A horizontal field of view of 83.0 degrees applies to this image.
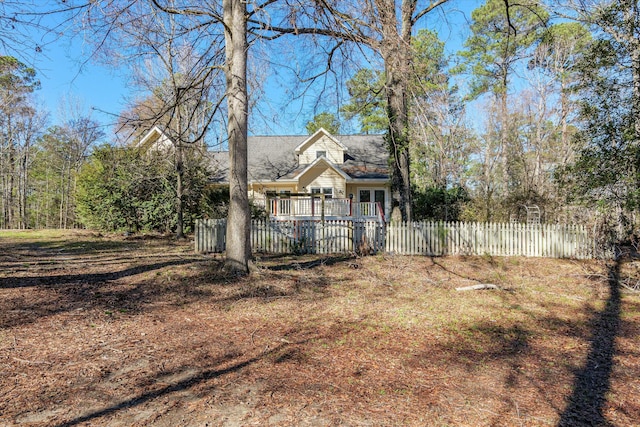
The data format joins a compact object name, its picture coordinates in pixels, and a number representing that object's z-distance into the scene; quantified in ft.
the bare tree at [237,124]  25.04
